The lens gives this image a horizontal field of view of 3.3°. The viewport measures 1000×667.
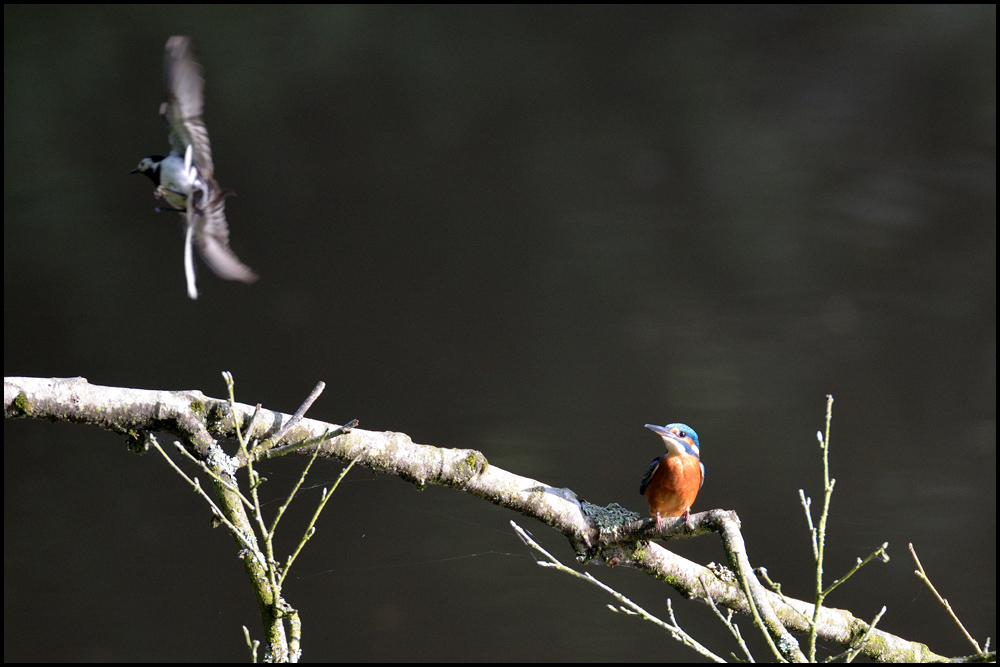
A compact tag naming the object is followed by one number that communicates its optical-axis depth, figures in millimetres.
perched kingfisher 16189
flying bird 16059
